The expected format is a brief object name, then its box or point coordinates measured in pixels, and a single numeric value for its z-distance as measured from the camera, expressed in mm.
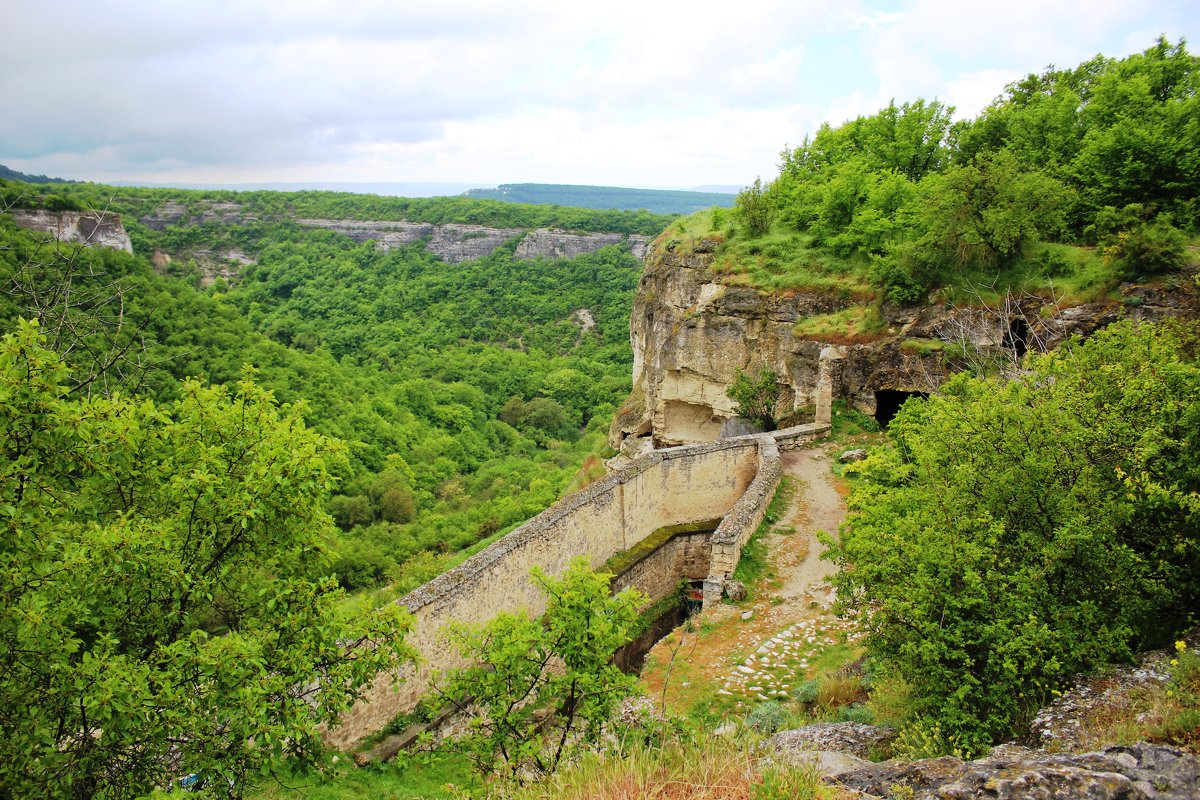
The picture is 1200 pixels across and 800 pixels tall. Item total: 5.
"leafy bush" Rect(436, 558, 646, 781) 6191
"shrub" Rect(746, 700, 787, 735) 7971
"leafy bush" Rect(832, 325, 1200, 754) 6473
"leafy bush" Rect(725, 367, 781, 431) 24016
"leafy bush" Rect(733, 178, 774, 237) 28016
